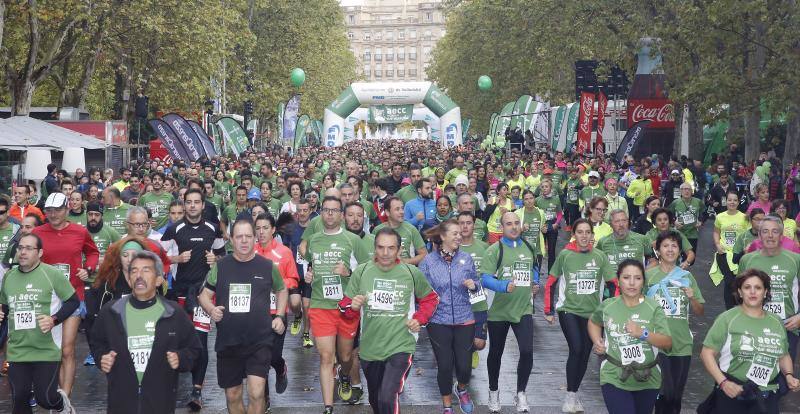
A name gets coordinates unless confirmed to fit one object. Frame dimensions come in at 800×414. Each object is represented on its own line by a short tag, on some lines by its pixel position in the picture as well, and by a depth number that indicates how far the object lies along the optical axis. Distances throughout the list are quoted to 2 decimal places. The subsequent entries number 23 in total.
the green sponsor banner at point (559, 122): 42.73
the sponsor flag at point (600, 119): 36.28
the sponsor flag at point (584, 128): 36.62
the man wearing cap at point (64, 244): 10.75
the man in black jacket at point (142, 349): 7.18
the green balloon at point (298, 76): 57.00
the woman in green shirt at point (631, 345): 8.04
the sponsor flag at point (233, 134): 37.47
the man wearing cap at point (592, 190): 20.41
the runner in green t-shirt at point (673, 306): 8.84
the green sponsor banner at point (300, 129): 49.84
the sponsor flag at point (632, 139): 31.16
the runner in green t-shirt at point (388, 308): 8.81
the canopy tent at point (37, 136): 24.85
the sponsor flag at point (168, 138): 32.38
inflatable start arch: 60.91
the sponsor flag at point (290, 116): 50.69
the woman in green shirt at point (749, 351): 7.55
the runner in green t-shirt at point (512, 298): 10.39
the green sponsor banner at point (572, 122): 39.00
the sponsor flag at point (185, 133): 32.66
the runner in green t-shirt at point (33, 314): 8.90
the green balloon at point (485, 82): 62.69
